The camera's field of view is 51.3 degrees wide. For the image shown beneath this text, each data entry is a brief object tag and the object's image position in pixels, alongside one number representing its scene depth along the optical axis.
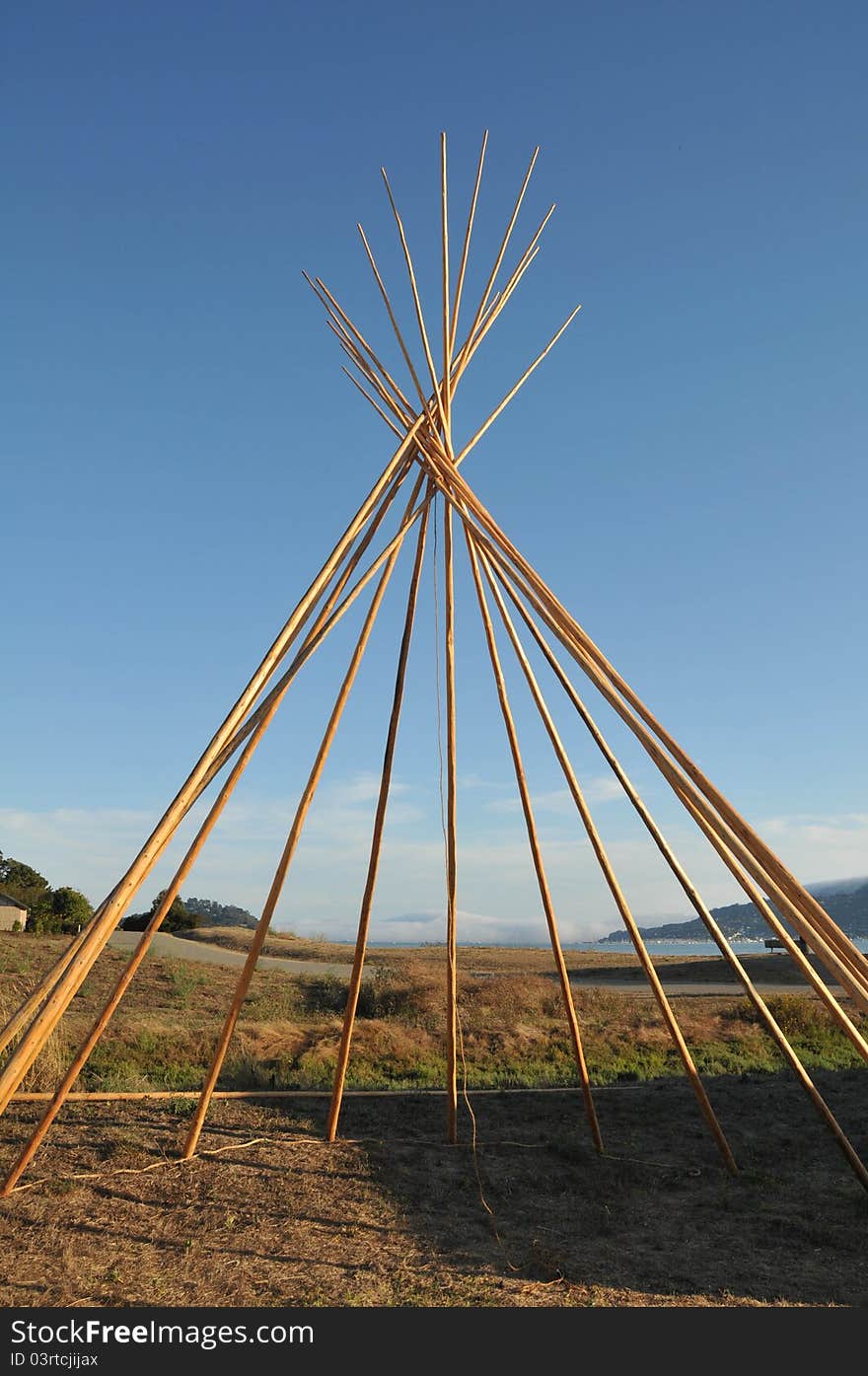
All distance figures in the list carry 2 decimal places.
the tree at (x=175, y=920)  24.11
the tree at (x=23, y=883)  26.40
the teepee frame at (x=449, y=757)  4.06
